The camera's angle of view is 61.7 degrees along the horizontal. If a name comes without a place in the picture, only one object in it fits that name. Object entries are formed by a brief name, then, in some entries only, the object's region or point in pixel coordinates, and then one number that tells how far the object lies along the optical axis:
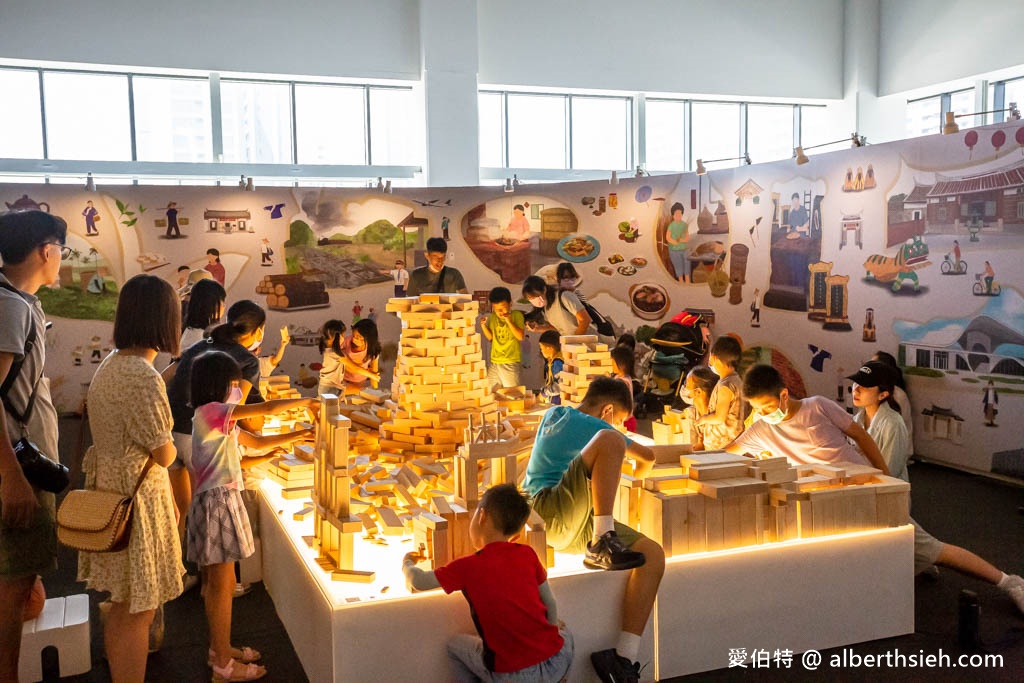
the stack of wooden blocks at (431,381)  5.59
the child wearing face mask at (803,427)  4.59
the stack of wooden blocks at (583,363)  6.19
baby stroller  10.33
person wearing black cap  5.13
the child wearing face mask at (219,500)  3.80
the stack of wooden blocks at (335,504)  3.66
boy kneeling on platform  3.61
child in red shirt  3.12
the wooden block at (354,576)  3.56
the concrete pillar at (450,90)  13.57
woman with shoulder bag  3.15
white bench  3.94
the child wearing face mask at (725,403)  5.65
